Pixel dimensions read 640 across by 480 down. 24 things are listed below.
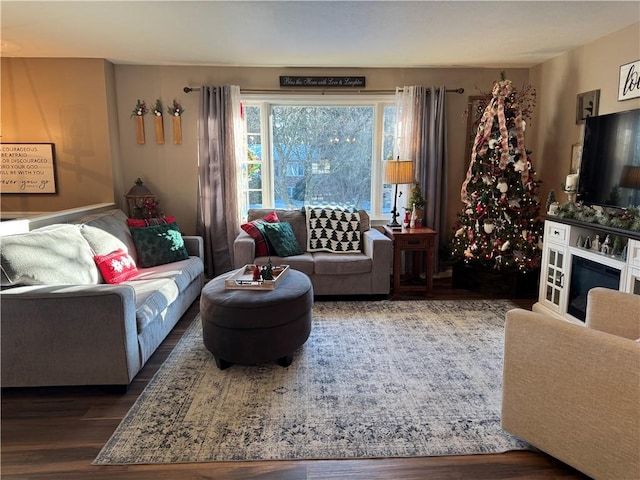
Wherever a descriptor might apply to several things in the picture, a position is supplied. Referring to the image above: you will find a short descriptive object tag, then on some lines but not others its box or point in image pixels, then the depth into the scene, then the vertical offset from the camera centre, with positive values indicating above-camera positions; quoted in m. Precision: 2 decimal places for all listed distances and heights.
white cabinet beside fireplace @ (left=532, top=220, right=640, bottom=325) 2.56 -0.60
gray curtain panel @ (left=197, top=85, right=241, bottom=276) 4.30 +0.06
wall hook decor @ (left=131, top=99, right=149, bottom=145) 4.34 +0.68
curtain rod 4.39 +0.97
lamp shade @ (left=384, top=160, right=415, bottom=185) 4.18 +0.07
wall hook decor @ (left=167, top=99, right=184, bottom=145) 4.36 +0.65
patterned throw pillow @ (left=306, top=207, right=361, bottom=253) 4.21 -0.57
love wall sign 3.03 +0.77
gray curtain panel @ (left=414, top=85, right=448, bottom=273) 4.41 +0.31
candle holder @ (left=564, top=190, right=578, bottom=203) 3.50 -0.15
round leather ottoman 2.45 -0.92
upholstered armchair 1.46 -0.83
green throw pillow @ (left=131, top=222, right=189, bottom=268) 3.58 -0.63
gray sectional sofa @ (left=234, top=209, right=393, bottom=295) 3.81 -0.86
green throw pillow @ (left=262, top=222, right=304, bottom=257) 3.94 -0.62
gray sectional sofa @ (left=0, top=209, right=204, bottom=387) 2.16 -0.83
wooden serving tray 2.65 -0.72
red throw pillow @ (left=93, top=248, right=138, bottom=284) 3.01 -0.70
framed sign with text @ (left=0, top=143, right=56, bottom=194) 4.11 +0.09
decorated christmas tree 3.86 -0.14
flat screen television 2.78 +0.13
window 4.55 +0.33
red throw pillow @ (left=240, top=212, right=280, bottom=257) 3.95 -0.58
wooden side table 3.99 -0.68
